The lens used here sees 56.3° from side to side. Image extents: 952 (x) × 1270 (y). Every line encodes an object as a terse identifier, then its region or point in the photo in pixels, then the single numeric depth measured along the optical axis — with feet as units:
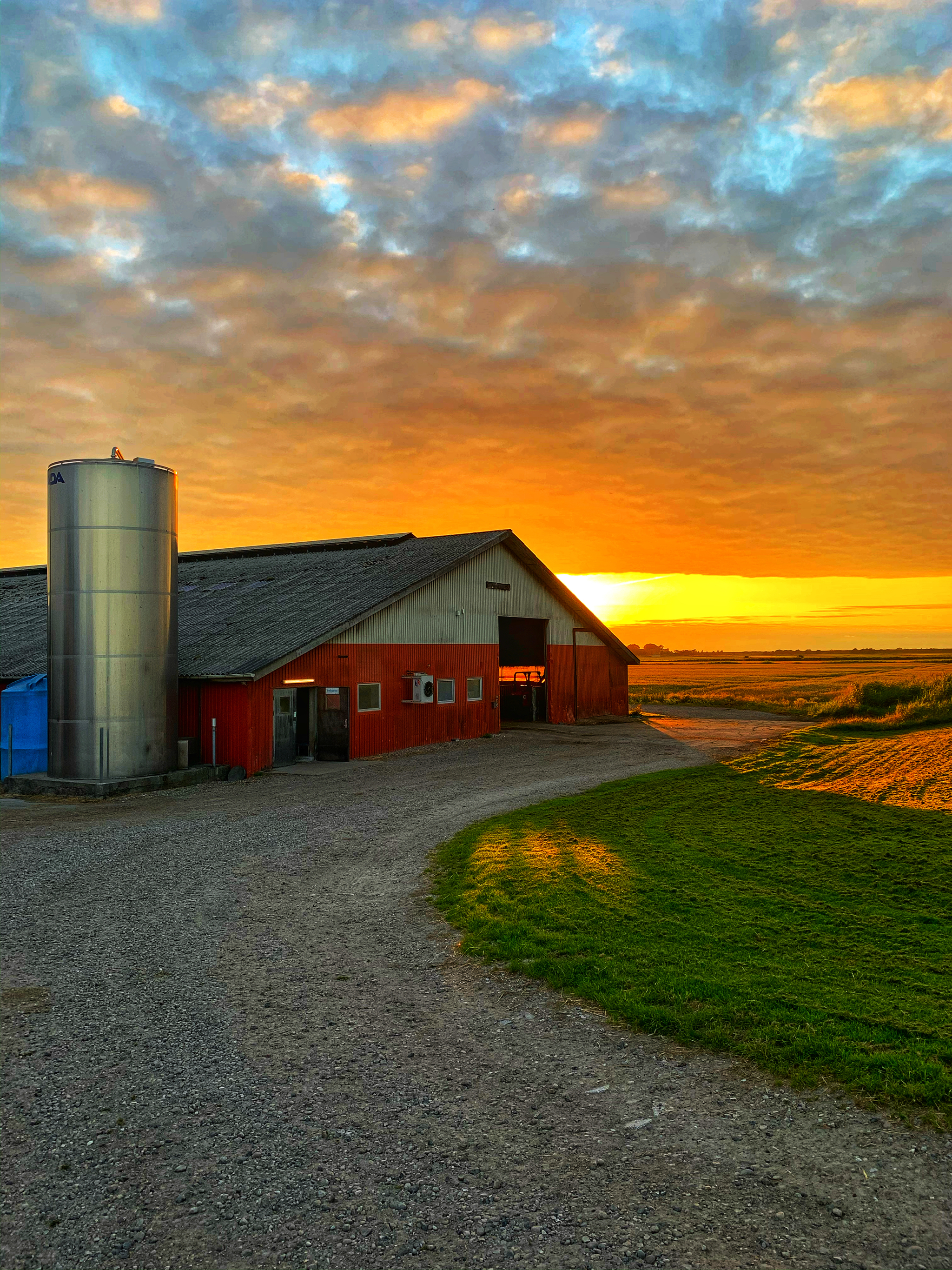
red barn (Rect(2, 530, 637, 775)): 82.23
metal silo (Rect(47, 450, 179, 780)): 70.79
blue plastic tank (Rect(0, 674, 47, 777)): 77.00
